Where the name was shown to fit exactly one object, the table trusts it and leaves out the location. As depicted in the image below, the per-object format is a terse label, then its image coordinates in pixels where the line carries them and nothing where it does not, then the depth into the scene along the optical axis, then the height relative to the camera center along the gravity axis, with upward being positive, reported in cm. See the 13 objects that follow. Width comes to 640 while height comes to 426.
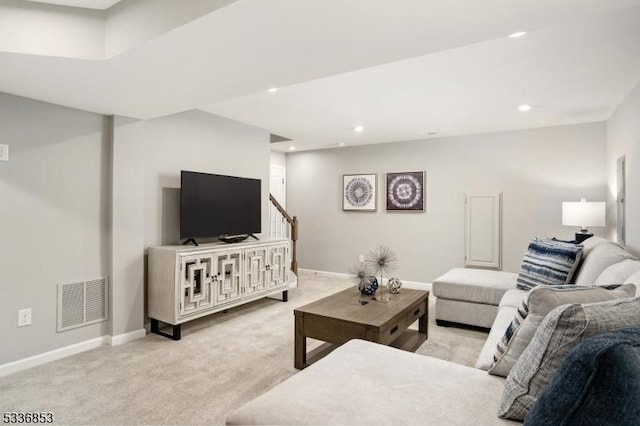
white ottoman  350 -83
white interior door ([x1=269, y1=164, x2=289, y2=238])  566 +29
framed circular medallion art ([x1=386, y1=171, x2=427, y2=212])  562 +36
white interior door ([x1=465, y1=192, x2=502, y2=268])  505 -22
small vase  298 -70
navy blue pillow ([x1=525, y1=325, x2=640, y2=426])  73 -37
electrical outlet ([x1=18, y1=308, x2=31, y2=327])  275 -82
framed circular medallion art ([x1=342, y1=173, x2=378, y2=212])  605 +36
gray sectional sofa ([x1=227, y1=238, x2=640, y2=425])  115 -68
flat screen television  375 +7
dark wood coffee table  245 -77
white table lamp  392 +0
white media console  334 -69
